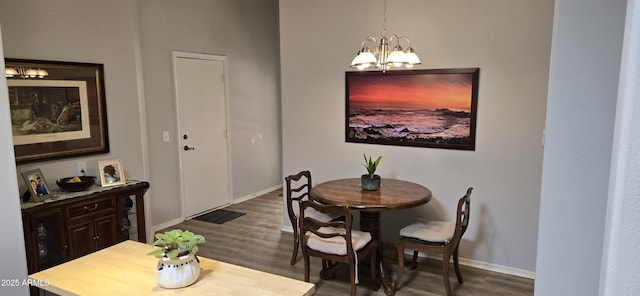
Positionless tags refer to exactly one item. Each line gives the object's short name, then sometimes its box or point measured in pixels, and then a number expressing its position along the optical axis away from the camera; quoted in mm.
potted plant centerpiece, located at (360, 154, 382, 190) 3504
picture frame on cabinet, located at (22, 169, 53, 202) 3176
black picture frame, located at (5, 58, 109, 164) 3354
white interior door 5129
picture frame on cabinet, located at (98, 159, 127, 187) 3756
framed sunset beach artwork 3641
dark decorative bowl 3469
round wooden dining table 3125
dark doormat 5223
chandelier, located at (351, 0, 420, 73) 2959
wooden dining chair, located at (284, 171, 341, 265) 3738
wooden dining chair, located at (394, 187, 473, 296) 3133
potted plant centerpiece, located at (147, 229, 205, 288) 1706
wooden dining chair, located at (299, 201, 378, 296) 2938
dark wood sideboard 3027
